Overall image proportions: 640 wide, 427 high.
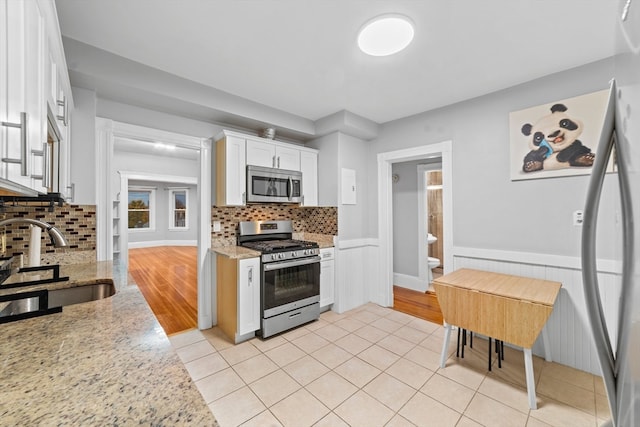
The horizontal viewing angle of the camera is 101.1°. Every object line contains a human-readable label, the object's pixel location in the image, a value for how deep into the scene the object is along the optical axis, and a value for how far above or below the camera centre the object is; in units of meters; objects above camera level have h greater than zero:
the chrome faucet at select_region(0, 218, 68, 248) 1.27 -0.06
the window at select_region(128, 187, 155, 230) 8.65 +0.35
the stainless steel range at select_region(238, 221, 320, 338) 2.74 -0.69
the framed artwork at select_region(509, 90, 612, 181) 2.14 +0.68
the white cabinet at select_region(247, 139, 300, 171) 3.06 +0.77
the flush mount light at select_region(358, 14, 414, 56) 1.72 +1.27
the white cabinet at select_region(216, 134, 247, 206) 2.87 +0.52
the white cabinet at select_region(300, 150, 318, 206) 3.54 +0.56
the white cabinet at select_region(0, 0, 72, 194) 0.65 +0.38
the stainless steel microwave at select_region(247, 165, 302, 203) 3.03 +0.40
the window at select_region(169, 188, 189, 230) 9.07 +0.38
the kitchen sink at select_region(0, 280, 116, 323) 1.13 -0.45
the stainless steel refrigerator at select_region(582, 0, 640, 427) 0.40 -0.03
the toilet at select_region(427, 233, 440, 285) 4.38 -0.82
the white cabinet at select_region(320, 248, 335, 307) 3.32 -0.77
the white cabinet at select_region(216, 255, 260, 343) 2.60 -0.81
